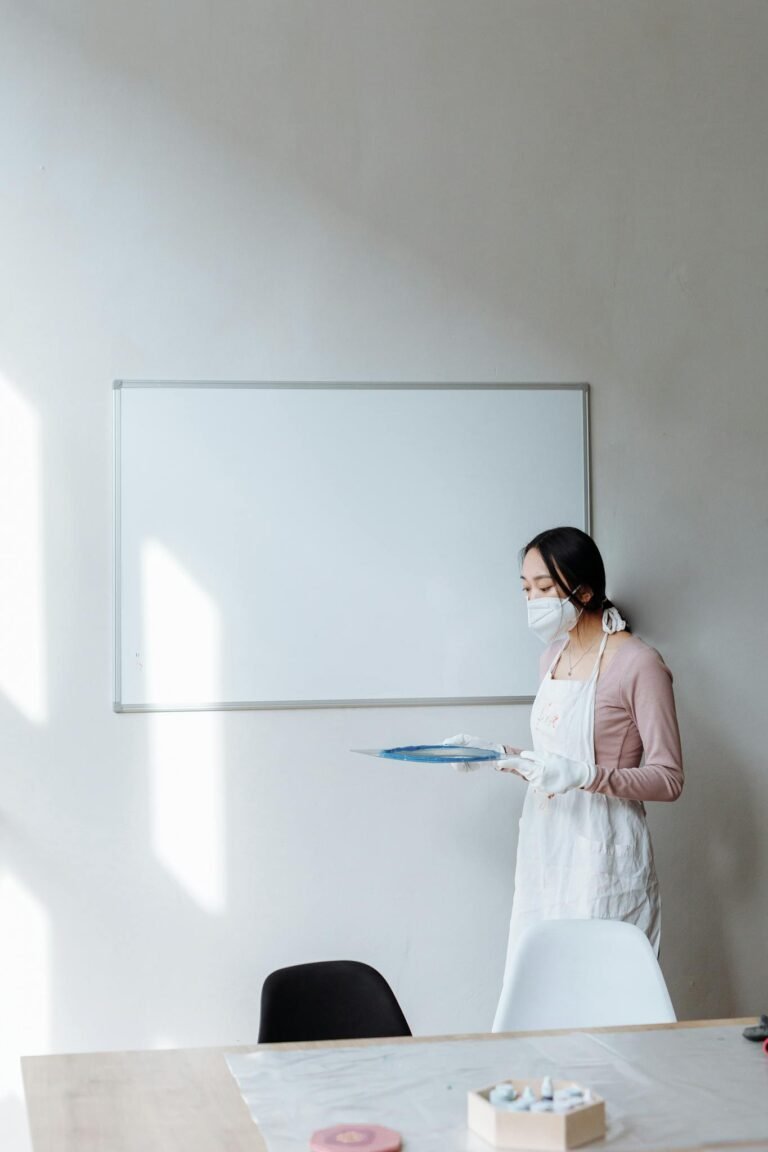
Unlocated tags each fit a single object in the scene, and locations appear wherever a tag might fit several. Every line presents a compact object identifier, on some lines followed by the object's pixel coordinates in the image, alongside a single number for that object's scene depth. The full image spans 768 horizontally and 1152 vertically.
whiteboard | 3.02
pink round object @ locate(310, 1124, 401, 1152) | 1.40
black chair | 2.28
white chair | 2.23
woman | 2.58
